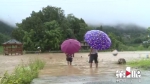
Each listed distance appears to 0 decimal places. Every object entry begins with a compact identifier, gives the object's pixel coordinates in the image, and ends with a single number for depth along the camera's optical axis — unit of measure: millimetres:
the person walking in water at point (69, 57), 19294
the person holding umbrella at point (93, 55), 16656
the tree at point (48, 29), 60281
